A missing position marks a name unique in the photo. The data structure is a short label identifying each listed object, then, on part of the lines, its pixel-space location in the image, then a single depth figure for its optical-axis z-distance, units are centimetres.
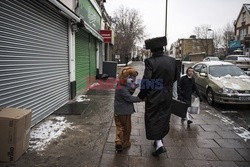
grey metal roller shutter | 418
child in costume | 393
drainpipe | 814
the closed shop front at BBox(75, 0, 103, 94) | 990
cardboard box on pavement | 330
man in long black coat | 367
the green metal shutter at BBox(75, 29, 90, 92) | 981
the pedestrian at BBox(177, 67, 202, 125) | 568
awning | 965
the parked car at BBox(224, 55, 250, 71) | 2117
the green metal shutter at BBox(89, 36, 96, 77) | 1336
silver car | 732
